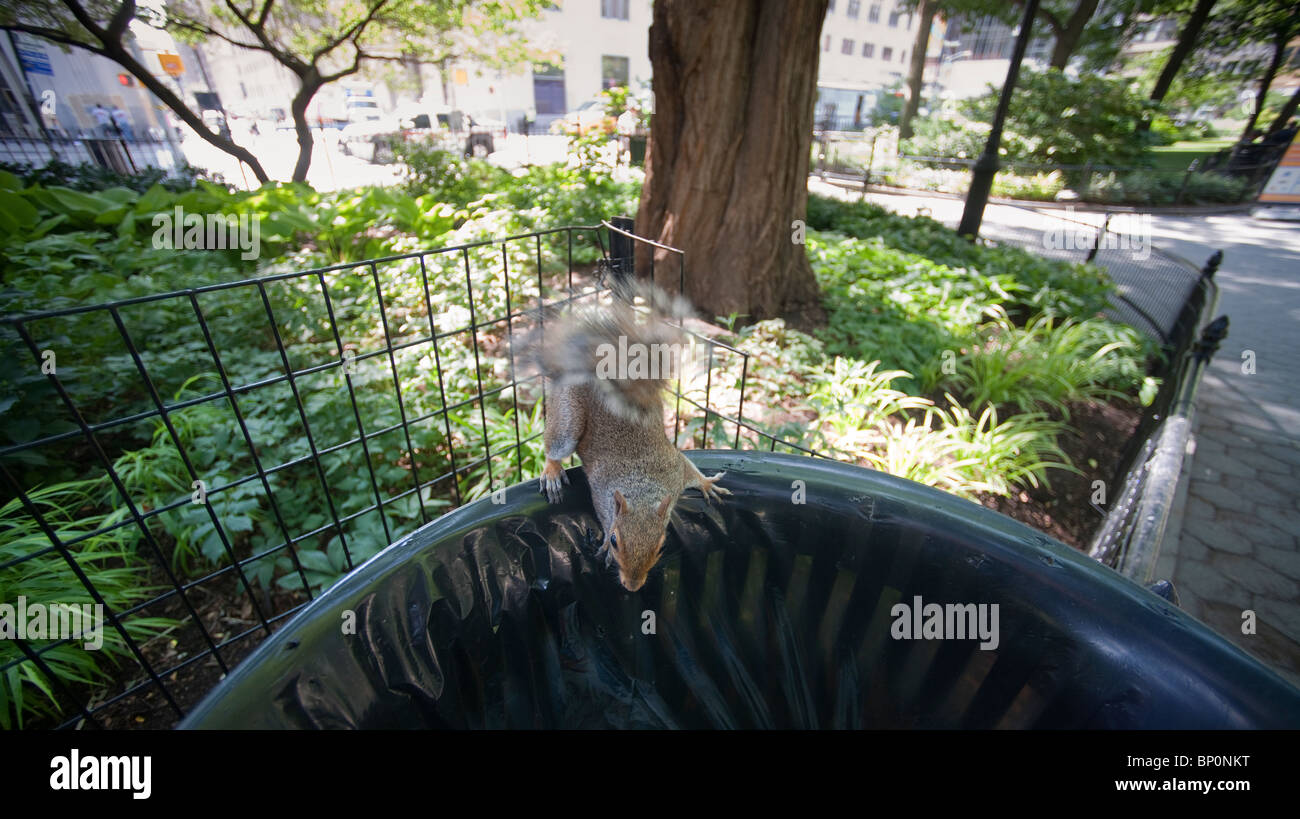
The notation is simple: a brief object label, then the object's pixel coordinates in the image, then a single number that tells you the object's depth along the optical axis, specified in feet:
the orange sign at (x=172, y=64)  31.50
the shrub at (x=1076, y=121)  42.75
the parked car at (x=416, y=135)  32.86
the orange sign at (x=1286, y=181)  38.06
